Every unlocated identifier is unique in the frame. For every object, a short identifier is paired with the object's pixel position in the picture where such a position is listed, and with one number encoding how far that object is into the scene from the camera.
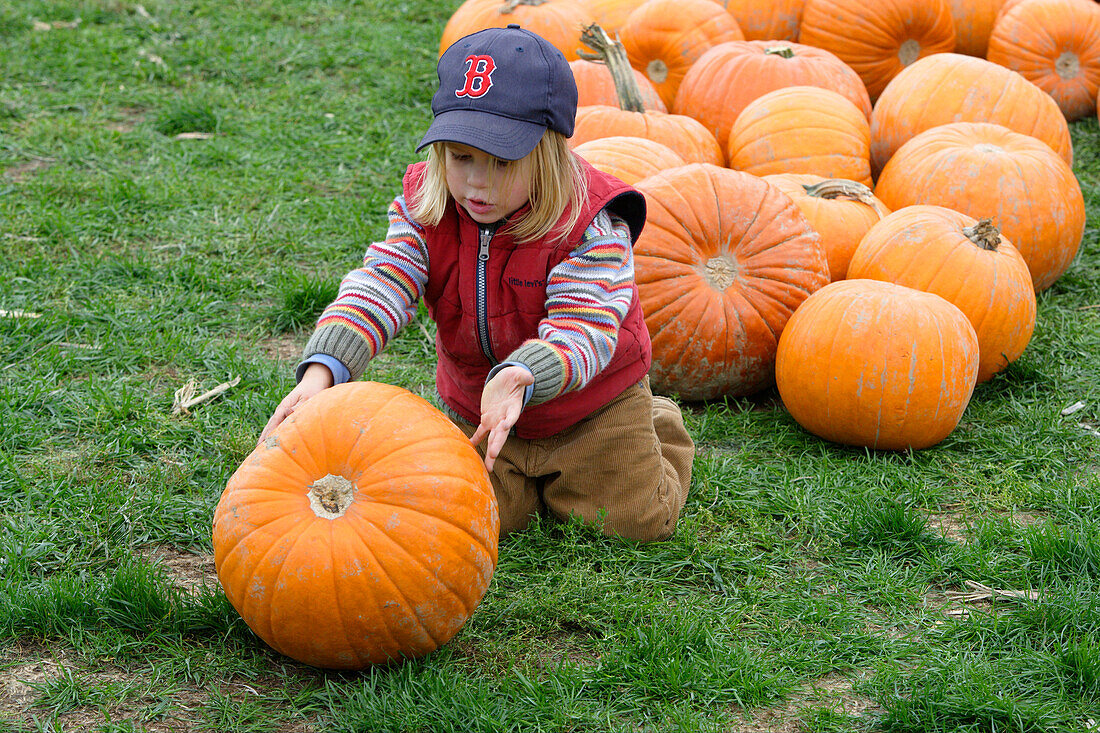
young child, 2.67
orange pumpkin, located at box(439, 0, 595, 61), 6.70
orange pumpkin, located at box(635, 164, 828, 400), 4.07
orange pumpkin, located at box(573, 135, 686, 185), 4.45
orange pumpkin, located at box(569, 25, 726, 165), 5.07
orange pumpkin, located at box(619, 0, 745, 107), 6.50
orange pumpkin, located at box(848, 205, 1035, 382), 4.12
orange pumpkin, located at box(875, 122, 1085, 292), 4.71
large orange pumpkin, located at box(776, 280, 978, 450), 3.74
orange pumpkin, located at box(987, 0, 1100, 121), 6.73
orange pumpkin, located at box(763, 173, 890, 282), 4.55
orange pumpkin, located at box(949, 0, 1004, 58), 6.99
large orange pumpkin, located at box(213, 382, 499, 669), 2.39
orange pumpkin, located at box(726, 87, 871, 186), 5.18
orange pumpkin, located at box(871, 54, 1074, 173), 5.47
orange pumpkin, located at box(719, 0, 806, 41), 6.95
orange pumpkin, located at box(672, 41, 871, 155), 5.89
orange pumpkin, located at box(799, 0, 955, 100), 6.63
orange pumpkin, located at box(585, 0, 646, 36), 6.88
